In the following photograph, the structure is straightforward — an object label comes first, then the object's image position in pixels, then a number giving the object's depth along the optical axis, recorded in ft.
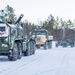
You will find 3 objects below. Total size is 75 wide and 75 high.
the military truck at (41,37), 118.62
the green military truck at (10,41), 60.64
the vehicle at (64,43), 146.20
